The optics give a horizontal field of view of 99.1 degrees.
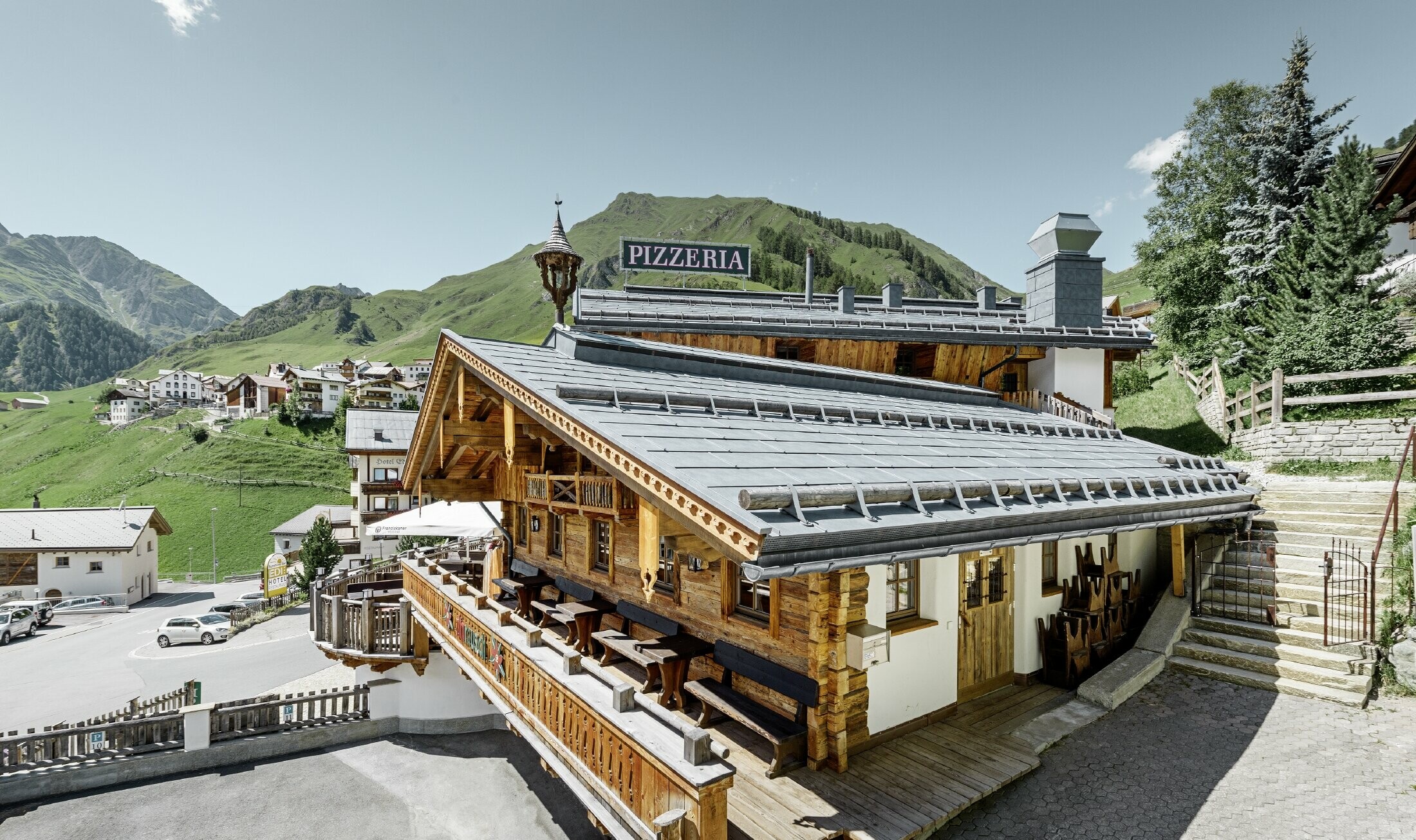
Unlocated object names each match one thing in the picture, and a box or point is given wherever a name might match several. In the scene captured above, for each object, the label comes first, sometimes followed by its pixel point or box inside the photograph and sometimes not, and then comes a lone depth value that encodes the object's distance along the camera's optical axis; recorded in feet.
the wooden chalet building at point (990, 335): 58.29
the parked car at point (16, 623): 108.68
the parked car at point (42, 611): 118.93
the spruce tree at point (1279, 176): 85.10
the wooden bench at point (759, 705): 21.47
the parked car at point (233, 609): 115.85
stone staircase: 27.43
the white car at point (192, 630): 103.40
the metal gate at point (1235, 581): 32.55
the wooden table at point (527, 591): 43.62
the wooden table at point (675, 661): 26.84
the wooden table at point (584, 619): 34.81
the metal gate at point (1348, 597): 28.66
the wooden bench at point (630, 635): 28.17
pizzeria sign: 95.76
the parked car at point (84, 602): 134.10
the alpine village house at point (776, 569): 17.69
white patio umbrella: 54.44
